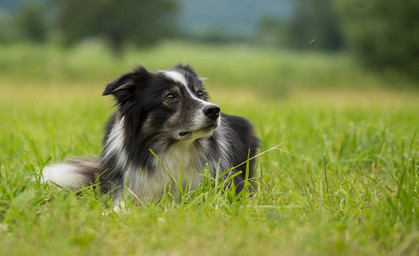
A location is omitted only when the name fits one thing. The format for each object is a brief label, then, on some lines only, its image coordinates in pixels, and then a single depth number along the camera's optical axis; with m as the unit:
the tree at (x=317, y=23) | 20.05
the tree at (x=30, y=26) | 19.88
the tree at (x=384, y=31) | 14.29
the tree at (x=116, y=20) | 17.98
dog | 2.99
